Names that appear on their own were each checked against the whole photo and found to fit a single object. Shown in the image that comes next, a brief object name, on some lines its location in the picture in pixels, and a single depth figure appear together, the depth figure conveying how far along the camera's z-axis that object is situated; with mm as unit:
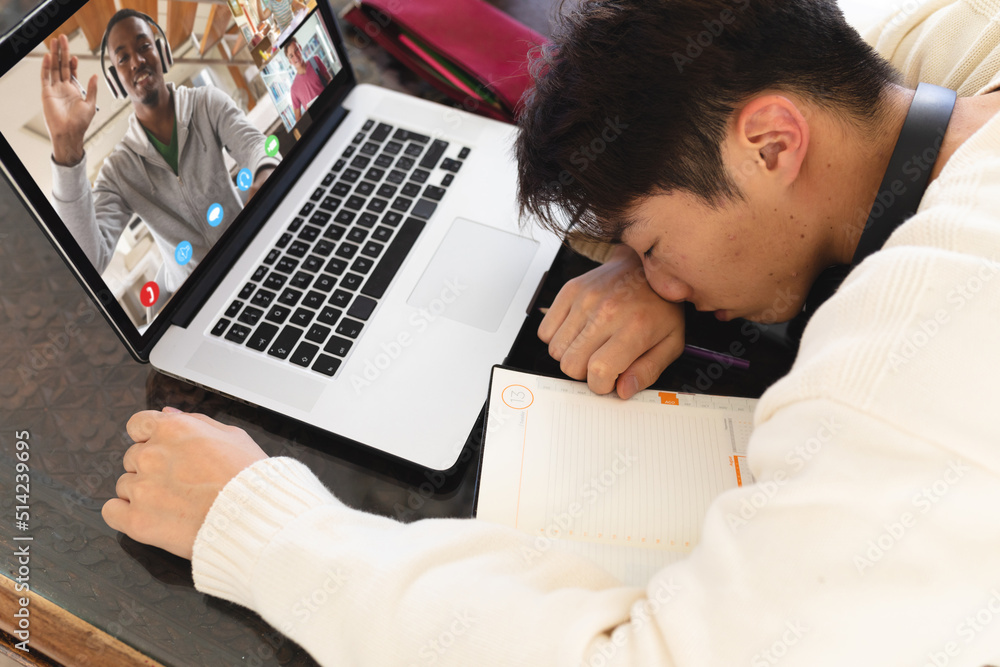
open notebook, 587
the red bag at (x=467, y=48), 962
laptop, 650
